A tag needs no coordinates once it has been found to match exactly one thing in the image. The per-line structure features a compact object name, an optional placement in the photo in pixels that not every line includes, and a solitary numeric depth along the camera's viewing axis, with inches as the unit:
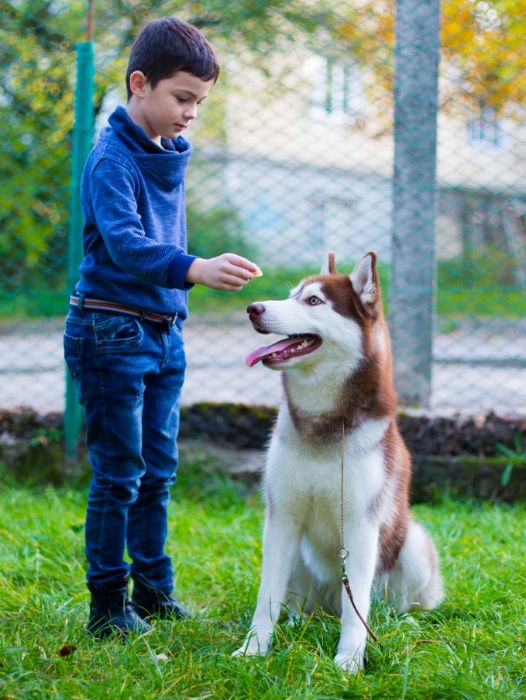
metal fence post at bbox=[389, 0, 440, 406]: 177.9
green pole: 173.2
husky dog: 102.7
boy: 101.5
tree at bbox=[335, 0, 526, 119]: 182.2
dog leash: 101.4
